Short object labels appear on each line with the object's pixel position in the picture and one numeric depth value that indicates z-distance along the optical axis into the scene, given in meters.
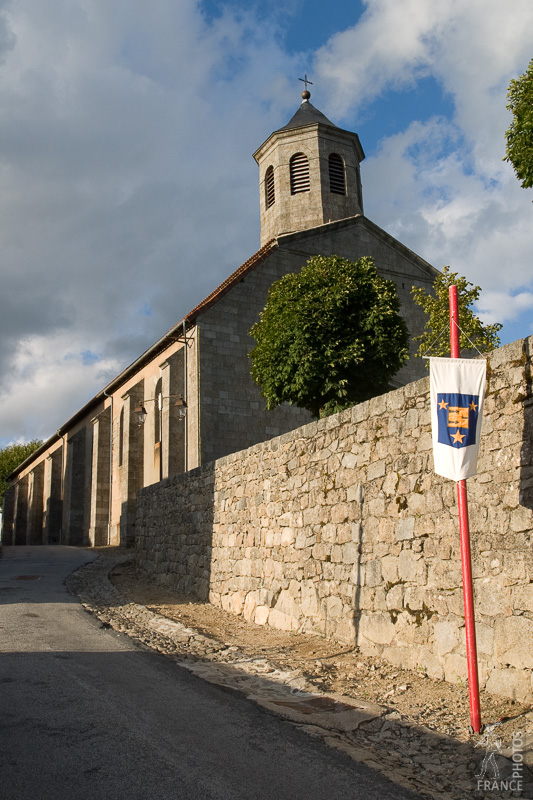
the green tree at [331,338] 15.80
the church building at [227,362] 22.45
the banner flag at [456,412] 5.09
